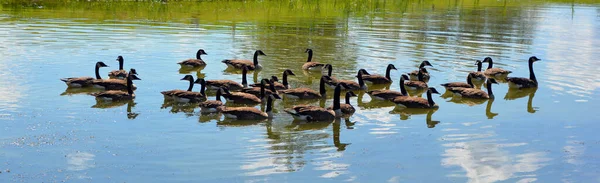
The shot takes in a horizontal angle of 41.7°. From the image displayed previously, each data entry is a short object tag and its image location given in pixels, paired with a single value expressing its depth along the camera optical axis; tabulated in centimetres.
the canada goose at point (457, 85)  1991
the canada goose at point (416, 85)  2059
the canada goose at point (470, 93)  1919
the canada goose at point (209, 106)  1655
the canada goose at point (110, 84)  1925
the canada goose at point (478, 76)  2205
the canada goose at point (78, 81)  1936
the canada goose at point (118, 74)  2128
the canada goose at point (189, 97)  1753
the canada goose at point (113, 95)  1783
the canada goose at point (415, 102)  1780
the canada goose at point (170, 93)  1759
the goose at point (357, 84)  2005
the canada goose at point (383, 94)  1875
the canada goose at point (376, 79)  2114
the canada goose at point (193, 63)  2273
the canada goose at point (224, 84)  1961
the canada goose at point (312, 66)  2277
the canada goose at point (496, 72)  2285
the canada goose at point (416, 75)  2192
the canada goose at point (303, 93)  1864
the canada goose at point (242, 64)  2305
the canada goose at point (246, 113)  1606
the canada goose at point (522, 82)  2089
